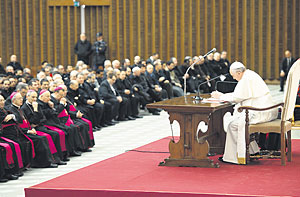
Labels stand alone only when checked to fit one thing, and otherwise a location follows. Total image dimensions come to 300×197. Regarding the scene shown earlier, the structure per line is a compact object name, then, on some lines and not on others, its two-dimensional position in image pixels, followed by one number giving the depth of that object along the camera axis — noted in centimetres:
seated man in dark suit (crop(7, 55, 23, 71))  3029
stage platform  961
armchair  1147
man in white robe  1175
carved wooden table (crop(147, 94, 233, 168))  1147
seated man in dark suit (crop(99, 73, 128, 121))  2148
